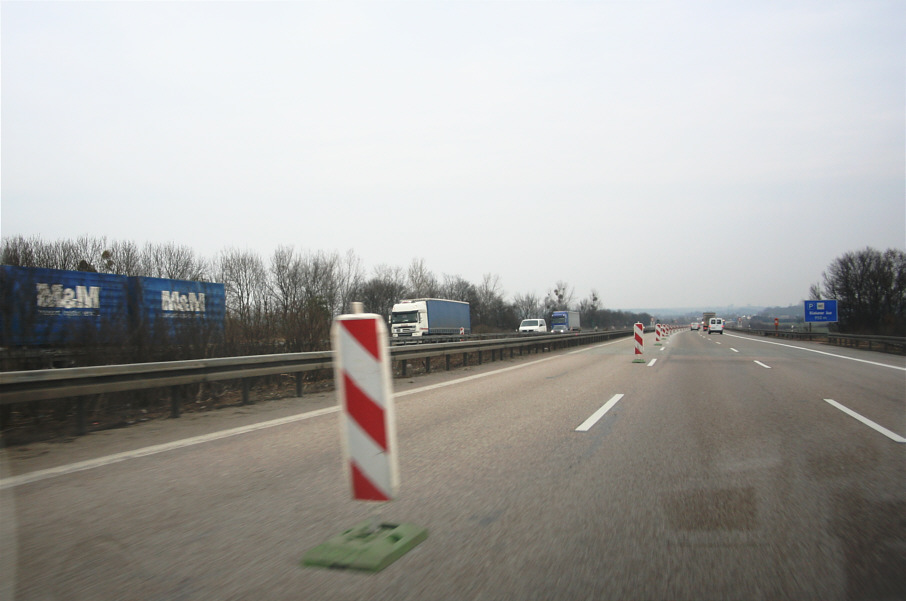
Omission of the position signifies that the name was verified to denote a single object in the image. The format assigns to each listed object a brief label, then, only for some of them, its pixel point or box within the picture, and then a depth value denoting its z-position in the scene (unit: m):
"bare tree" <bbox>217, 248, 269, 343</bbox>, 54.44
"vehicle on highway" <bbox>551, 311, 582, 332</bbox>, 61.03
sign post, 42.50
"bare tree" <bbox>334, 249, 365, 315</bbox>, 51.31
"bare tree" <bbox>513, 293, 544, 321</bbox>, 120.19
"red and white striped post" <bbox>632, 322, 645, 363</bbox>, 20.77
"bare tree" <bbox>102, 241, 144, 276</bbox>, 40.62
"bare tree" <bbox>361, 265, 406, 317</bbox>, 61.84
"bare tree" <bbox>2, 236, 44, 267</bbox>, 24.00
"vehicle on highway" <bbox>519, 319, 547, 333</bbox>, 50.56
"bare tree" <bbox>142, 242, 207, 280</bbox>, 46.66
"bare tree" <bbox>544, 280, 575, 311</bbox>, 116.61
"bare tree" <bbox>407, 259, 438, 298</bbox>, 82.81
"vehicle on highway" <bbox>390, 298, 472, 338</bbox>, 36.16
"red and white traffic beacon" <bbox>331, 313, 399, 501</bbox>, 3.62
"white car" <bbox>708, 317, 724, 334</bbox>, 67.36
